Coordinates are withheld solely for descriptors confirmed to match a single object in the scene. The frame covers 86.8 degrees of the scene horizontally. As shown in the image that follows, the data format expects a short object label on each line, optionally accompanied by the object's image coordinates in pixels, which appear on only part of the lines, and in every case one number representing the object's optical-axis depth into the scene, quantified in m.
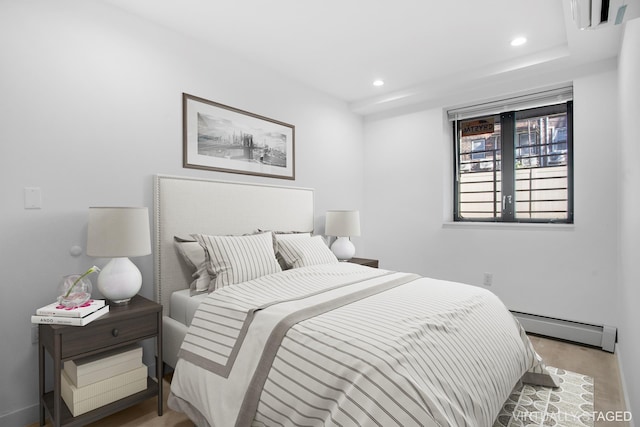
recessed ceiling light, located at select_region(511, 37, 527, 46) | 2.72
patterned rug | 1.84
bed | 1.24
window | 3.27
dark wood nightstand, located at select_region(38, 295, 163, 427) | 1.63
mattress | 2.15
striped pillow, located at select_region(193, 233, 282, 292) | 2.24
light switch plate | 1.91
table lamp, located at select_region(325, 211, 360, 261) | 3.56
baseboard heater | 2.80
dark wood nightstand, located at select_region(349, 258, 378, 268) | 3.55
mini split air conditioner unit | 0.94
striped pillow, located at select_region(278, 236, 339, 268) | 2.69
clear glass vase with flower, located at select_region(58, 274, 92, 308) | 1.74
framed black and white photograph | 2.68
